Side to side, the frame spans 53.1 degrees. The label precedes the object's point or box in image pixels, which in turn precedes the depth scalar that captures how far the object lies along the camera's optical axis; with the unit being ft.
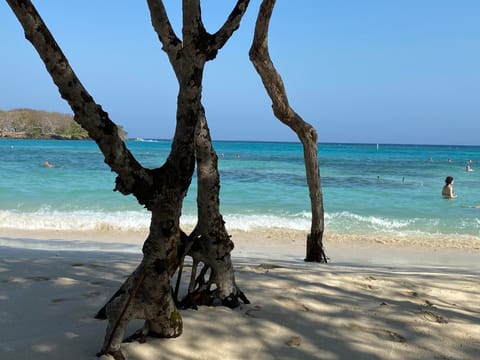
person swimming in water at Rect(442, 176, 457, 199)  53.88
